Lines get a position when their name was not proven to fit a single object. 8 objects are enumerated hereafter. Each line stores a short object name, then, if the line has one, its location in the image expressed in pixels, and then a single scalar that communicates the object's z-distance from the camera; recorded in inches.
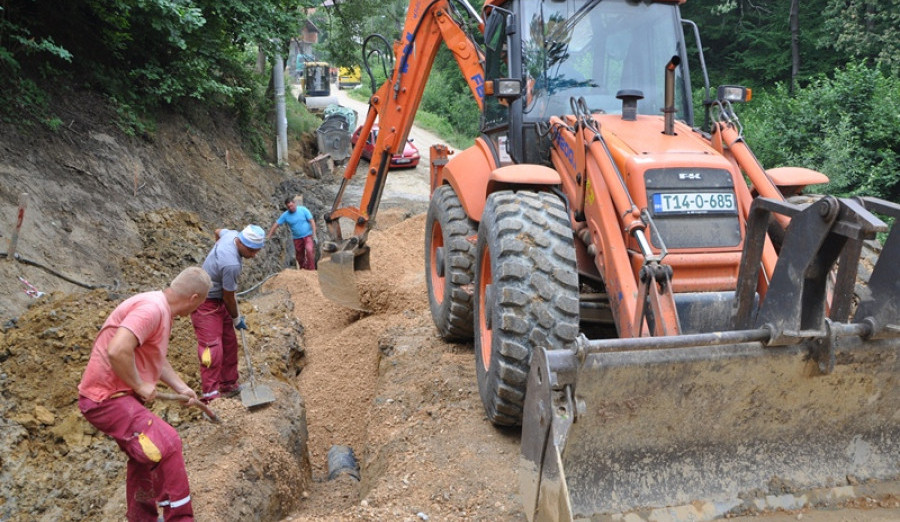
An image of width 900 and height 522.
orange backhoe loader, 133.3
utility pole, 753.0
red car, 914.1
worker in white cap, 257.0
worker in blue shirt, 514.3
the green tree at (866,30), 702.5
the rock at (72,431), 227.1
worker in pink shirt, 167.3
